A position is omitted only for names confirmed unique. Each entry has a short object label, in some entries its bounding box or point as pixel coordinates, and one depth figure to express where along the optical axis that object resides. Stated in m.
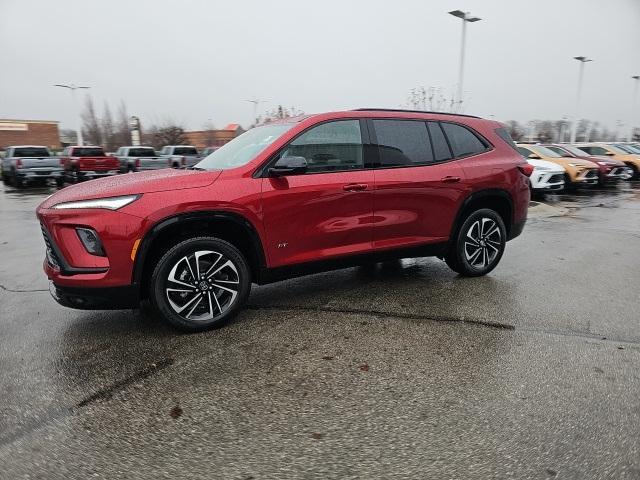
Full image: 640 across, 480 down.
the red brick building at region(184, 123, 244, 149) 74.43
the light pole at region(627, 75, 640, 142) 44.32
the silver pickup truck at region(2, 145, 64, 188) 17.98
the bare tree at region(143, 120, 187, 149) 58.47
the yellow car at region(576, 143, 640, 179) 19.39
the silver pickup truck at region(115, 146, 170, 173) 20.36
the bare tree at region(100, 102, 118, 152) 58.91
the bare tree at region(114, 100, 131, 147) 59.47
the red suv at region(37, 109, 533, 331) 3.33
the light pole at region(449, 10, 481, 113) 20.63
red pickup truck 18.34
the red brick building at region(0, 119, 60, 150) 71.25
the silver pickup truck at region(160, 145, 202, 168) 22.17
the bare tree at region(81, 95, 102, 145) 59.21
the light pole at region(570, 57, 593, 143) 34.47
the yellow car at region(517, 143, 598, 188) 14.93
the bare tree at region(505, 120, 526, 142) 53.00
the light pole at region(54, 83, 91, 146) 37.97
